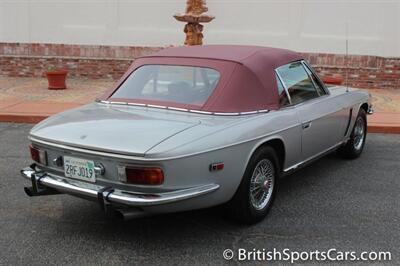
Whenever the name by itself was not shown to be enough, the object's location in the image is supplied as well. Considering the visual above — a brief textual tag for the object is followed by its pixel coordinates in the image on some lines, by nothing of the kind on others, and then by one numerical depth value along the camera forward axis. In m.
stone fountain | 11.26
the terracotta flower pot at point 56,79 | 11.37
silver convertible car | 3.48
